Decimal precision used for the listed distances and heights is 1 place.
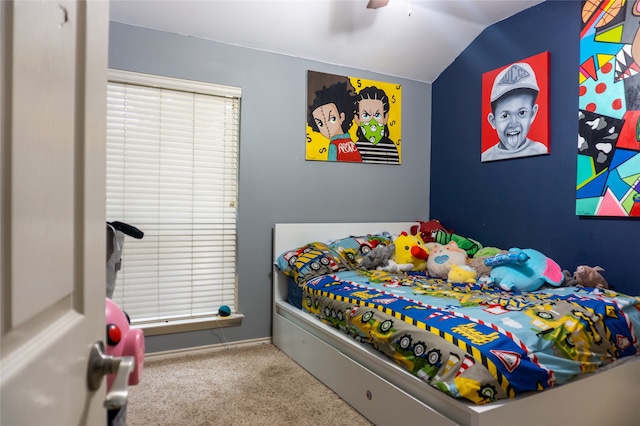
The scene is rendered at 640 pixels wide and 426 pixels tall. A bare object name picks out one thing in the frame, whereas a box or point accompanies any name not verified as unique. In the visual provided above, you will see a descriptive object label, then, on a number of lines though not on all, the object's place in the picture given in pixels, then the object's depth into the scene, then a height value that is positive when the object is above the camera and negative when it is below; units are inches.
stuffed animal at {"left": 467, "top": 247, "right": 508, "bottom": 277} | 101.2 -13.6
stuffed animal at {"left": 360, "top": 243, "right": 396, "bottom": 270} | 111.1 -14.3
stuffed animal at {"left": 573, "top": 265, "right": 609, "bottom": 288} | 85.3 -14.6
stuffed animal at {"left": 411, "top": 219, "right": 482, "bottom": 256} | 120.4 -8.6
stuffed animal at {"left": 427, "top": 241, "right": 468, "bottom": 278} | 104.6 -13.6
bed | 53.8 -27.3
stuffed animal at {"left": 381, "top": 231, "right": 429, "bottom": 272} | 110.3 -13.9
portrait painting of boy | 104.3 +29.3
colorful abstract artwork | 84.9 +23.7
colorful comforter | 53.8 -19.8
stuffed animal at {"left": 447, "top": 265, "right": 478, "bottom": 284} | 96.8 -16.4
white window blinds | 101.2 +4.0
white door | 13.6 -0.2
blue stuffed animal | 87.5 -14.1
